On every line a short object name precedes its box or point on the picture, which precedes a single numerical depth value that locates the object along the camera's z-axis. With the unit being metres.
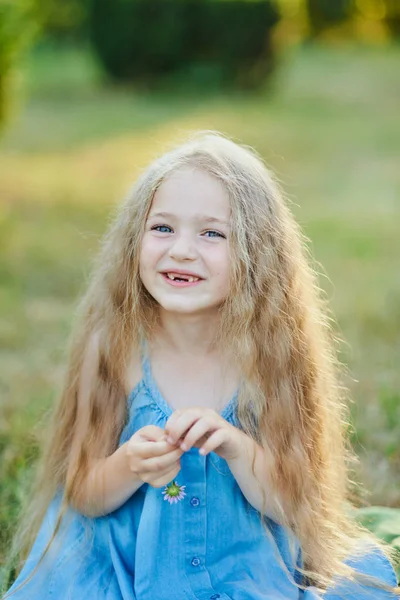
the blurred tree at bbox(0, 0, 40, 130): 5.97
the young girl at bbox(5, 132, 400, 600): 2.05
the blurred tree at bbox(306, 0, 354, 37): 18.12
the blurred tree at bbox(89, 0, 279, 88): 12.10
